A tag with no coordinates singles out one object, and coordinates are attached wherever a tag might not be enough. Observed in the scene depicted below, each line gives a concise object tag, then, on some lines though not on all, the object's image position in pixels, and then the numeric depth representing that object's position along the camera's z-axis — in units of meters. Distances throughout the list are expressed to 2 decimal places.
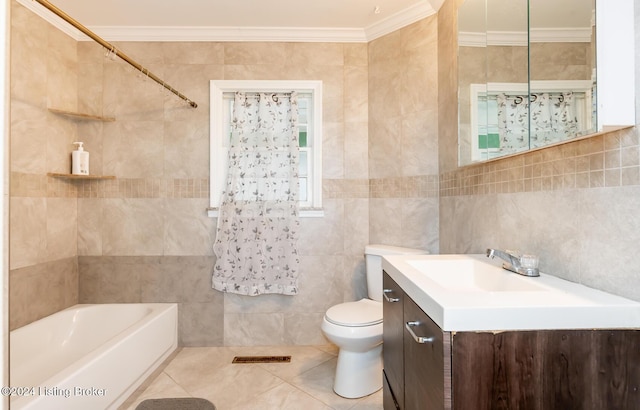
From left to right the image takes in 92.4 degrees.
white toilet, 1.79
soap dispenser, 2.34
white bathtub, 1.32
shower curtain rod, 1.39
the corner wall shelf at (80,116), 2.24
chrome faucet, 1.10
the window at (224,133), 2.53
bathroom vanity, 0.72
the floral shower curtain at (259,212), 2.46
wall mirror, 0.87
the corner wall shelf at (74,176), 2.19
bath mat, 1.77
